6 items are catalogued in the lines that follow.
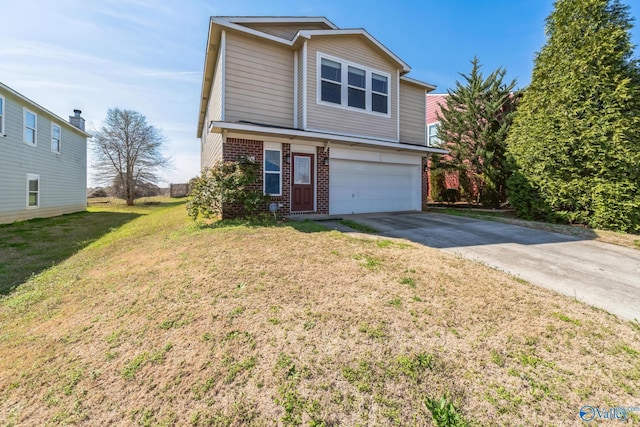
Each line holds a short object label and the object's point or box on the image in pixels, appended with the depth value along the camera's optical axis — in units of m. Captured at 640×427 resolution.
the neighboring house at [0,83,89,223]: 11.66
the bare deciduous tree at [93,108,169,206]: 24.30
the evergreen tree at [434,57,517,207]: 13.85
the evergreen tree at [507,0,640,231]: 7.93
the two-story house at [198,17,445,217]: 8.96
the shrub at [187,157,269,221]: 8.01
